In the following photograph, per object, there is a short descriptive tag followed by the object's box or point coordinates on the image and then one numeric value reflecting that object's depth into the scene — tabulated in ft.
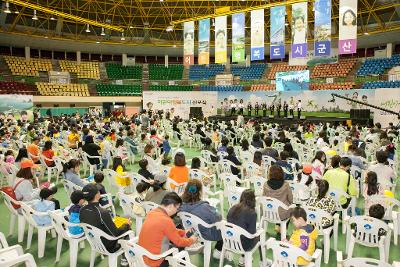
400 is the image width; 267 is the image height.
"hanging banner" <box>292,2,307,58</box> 52.29
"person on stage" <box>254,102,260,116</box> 88.02
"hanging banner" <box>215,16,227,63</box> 59.88
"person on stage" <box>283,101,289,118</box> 80.10
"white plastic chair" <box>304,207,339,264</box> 14.85
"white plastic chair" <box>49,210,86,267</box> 14.52
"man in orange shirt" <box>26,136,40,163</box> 30.12
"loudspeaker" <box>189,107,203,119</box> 97.45
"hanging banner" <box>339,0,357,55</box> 46.06
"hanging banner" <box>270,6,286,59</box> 53.67
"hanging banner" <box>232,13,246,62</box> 58.44
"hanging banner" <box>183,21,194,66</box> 64.54
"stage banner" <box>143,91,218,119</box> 97.86
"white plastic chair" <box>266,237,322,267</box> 10.72
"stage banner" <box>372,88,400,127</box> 66.23
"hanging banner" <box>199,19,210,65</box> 61.93
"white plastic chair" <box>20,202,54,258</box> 15.46
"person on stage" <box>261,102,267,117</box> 85.39
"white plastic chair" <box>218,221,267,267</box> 13.11
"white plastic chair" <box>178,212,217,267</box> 14.29
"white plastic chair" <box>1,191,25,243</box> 17.46
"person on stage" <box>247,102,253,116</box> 88.08
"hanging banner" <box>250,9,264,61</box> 56.08
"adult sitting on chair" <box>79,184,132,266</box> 13.33
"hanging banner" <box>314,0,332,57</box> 47.83
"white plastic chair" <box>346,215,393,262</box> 13.48
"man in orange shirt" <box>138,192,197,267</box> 11.86
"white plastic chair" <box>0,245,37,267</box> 9.40
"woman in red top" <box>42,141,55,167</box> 29.37
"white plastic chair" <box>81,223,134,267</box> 13.14
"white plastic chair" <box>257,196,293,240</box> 16.24
